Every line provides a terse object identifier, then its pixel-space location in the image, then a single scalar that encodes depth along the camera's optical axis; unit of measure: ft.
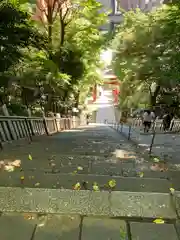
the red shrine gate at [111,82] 100.61
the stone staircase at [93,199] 5.16
